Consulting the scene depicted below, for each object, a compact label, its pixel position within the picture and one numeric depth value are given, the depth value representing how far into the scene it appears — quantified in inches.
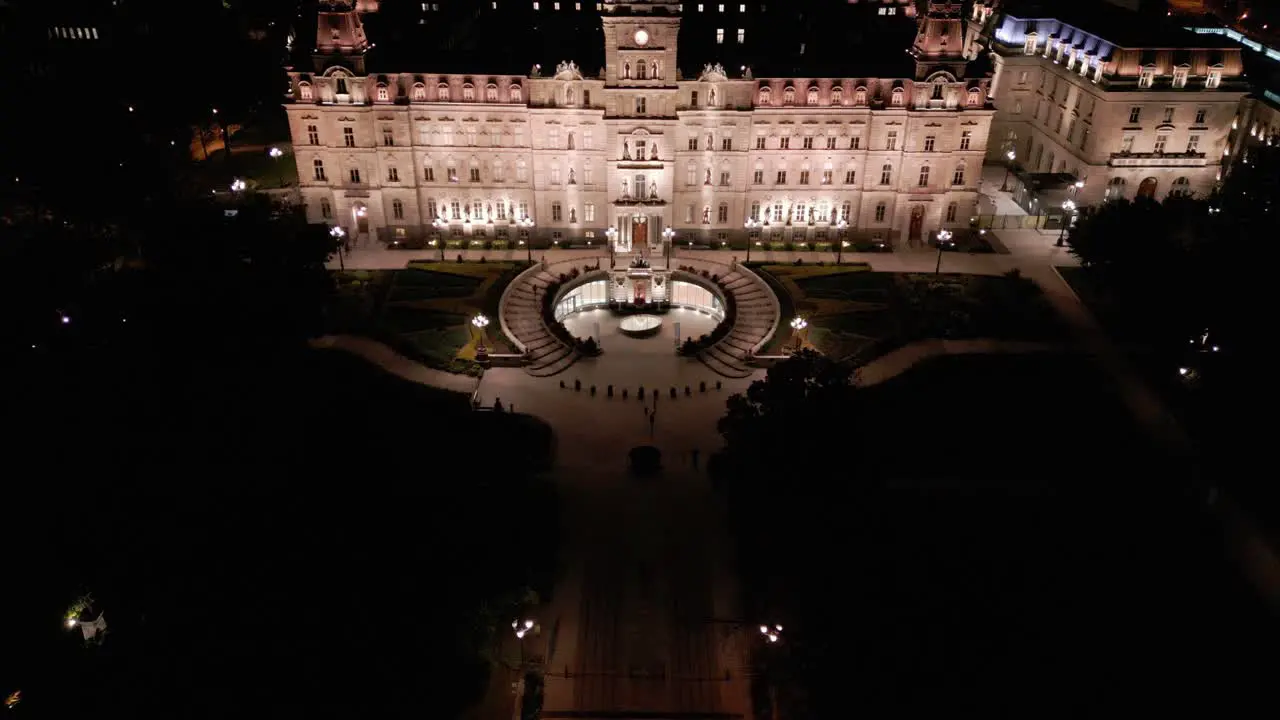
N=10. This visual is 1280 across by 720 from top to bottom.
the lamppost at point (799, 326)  3002.0
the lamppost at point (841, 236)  3626.2
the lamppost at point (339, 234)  3465.8
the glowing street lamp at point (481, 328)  2979.8
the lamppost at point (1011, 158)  4410.9
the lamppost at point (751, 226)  3777.1
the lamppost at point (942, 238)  3503.9
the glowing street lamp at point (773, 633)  1876.2
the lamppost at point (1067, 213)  3772.9
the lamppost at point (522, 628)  1902.1
